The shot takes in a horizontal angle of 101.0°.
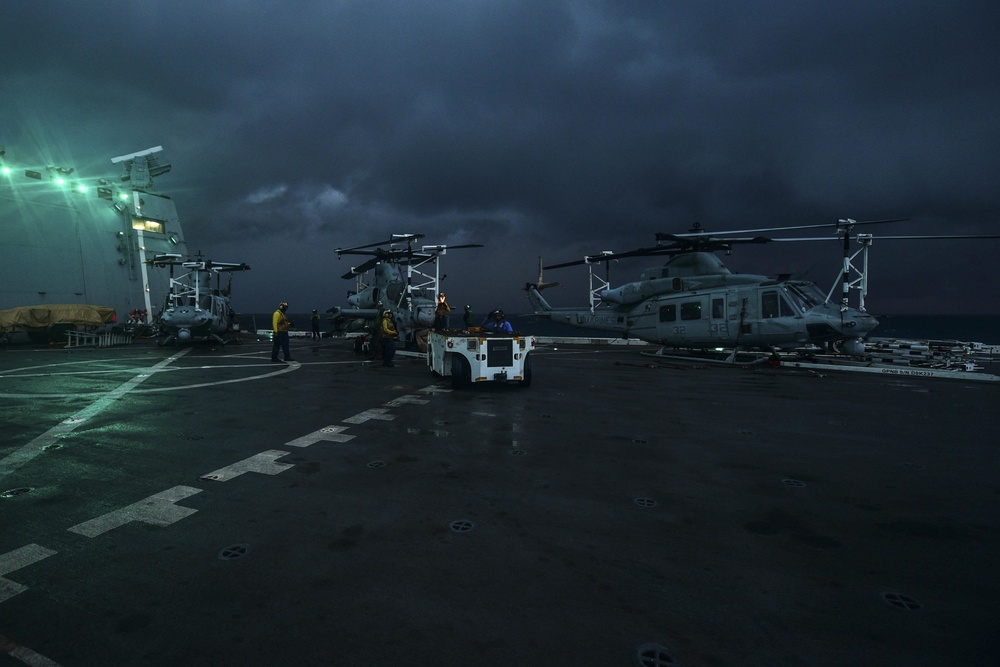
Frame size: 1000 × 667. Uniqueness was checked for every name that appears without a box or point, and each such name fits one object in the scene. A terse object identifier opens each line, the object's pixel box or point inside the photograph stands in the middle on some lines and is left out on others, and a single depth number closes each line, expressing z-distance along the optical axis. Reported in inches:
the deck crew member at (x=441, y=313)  693.3
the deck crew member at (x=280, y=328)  552.7
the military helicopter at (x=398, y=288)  727.7
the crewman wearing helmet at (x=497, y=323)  408.8
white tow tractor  373.1
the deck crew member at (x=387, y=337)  545.6
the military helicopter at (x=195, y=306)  741.9
